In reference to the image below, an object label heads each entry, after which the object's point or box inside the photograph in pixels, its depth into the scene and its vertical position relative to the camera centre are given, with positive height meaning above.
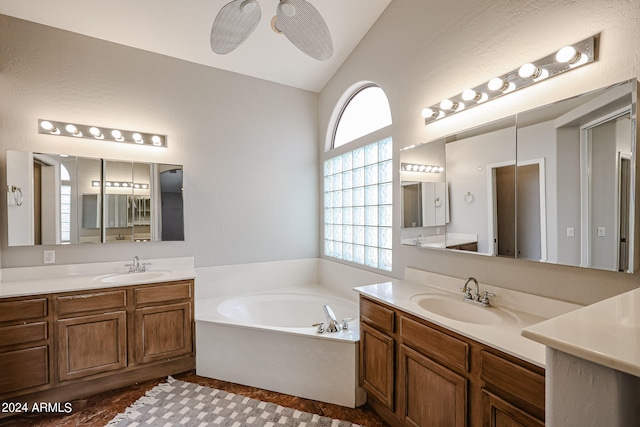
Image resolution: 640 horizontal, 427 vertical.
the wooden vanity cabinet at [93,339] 2.02 -0.97
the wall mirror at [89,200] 2.41 +0.13
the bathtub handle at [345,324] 2.35 -0.93
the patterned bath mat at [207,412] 1.95 -1.43
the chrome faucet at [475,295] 1.74 -0.52
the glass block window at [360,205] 2.74 +0.08
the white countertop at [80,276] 2.15 -0.55
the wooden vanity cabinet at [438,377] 1.14 -0.82
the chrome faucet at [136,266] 2.75 -0.51
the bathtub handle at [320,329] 2.25 -0.92
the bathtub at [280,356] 2.15 -1.15
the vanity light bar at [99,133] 2.51 +0.76
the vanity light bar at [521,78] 1.37 +0.74
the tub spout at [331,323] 2.28 -0.89
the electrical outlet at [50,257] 2.50 -0.37
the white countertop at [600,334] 0.53 -0.27
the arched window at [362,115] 2.88 +1.07
